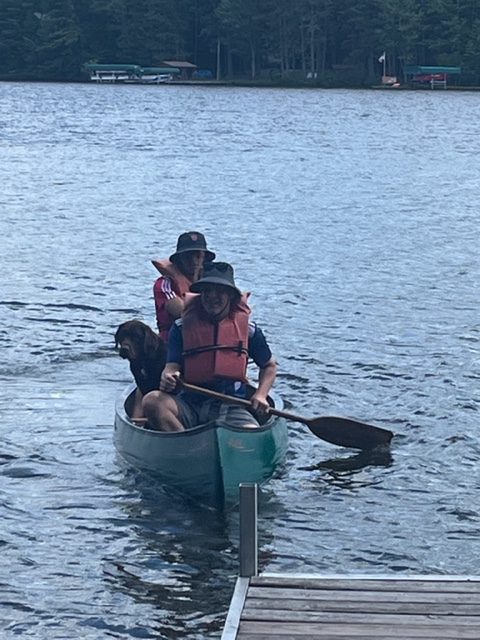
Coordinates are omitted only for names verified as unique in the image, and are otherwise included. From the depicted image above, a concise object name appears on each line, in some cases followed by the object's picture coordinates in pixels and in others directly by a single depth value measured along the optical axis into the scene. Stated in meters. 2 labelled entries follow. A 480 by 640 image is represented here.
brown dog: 9.97
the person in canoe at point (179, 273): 10.53
